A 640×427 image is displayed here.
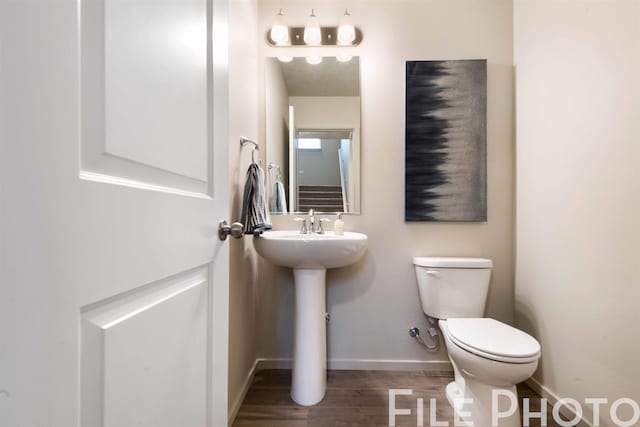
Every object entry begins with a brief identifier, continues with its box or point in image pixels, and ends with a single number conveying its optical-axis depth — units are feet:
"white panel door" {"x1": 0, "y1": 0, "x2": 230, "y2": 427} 0.93
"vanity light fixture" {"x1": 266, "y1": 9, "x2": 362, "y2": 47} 5.21
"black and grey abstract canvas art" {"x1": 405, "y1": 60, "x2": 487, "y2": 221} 5.26
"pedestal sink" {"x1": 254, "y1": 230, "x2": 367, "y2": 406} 4.13
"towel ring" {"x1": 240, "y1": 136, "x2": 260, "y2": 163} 4.48
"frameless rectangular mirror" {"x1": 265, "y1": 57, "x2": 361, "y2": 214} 5.41
